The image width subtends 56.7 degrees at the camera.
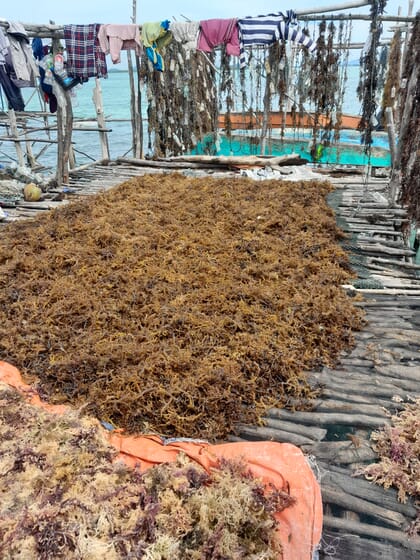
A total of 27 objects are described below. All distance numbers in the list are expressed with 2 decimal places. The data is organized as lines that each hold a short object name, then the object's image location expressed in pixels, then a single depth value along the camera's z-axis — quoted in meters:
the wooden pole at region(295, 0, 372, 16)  6.88
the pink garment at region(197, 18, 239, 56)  7.97
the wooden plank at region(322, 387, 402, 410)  2.87
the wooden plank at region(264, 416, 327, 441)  2.71
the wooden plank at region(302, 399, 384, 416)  2.82
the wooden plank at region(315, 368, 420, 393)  3.01
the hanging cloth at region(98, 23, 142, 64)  8.05
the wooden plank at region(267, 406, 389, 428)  2.73
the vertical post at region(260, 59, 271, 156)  9.33
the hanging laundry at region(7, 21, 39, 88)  7.31
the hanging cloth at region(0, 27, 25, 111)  7.36
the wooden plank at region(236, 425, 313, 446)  2.67
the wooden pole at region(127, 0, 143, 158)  10.03
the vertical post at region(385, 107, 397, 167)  6.10
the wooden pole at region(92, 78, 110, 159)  9.59
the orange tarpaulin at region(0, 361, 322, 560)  2.07
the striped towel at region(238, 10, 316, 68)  7.77
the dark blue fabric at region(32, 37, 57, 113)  8.08
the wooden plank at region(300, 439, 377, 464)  2.49
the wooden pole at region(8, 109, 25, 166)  11.34
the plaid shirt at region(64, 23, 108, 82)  7.77
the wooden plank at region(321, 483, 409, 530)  2.16
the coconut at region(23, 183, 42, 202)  7.53
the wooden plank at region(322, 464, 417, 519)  2.22
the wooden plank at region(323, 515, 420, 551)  2.05
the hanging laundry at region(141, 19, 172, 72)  8.22
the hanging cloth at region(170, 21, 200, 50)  8.08
